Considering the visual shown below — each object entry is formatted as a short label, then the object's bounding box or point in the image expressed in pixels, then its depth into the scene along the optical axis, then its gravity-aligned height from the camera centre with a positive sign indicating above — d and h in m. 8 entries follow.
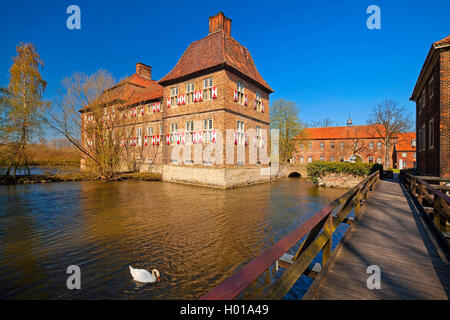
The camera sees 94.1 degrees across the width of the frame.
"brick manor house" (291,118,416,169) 41.19 +2.56
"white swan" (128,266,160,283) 4.37 -2.43
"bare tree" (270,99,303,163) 33.16 +5.71
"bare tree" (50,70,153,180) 18.86 +3.65
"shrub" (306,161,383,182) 17.88 -0.87
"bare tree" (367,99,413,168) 31.27 +5.34
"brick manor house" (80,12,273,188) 16.88 +4.38
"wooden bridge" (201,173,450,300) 1.84 -1.61
